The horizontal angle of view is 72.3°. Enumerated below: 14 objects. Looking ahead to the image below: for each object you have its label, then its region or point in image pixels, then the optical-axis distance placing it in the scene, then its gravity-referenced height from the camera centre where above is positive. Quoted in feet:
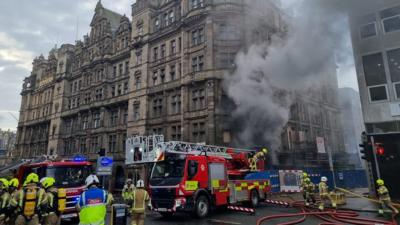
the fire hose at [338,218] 30.09 -6.02
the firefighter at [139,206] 26.21 -3.30
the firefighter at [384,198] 34.58 -3.98
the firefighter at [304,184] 47.47 -2.80
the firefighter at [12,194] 20.50 -1.60
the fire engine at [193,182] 37.11 -1.77
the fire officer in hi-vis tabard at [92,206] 18.02 -2.23
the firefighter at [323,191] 43.02 -3.66
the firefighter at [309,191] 46.21 -3.86
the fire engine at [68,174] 36.70 -0.21
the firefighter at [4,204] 20.59 -2.28
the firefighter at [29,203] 20.29 -2.19
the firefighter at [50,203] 21.31 -2.39
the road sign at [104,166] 53.67 +1.07
